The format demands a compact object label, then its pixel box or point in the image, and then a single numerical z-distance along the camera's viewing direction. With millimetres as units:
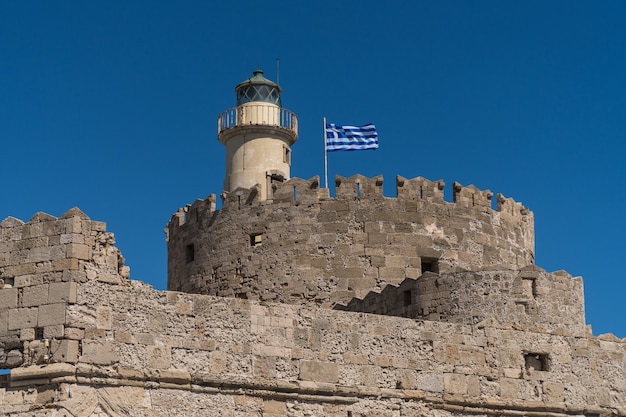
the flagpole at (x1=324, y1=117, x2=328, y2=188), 23519
